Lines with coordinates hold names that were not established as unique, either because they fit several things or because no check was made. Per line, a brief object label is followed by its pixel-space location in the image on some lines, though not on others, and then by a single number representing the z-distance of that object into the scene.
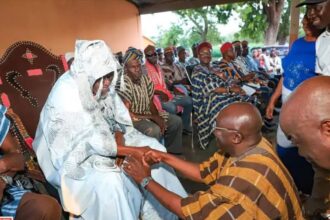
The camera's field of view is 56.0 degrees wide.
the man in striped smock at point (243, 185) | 1.27
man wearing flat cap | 1.91
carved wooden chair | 2.18
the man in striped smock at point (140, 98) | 3.22
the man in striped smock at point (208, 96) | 4.00
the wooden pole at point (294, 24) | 4.60
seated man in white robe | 1.85
